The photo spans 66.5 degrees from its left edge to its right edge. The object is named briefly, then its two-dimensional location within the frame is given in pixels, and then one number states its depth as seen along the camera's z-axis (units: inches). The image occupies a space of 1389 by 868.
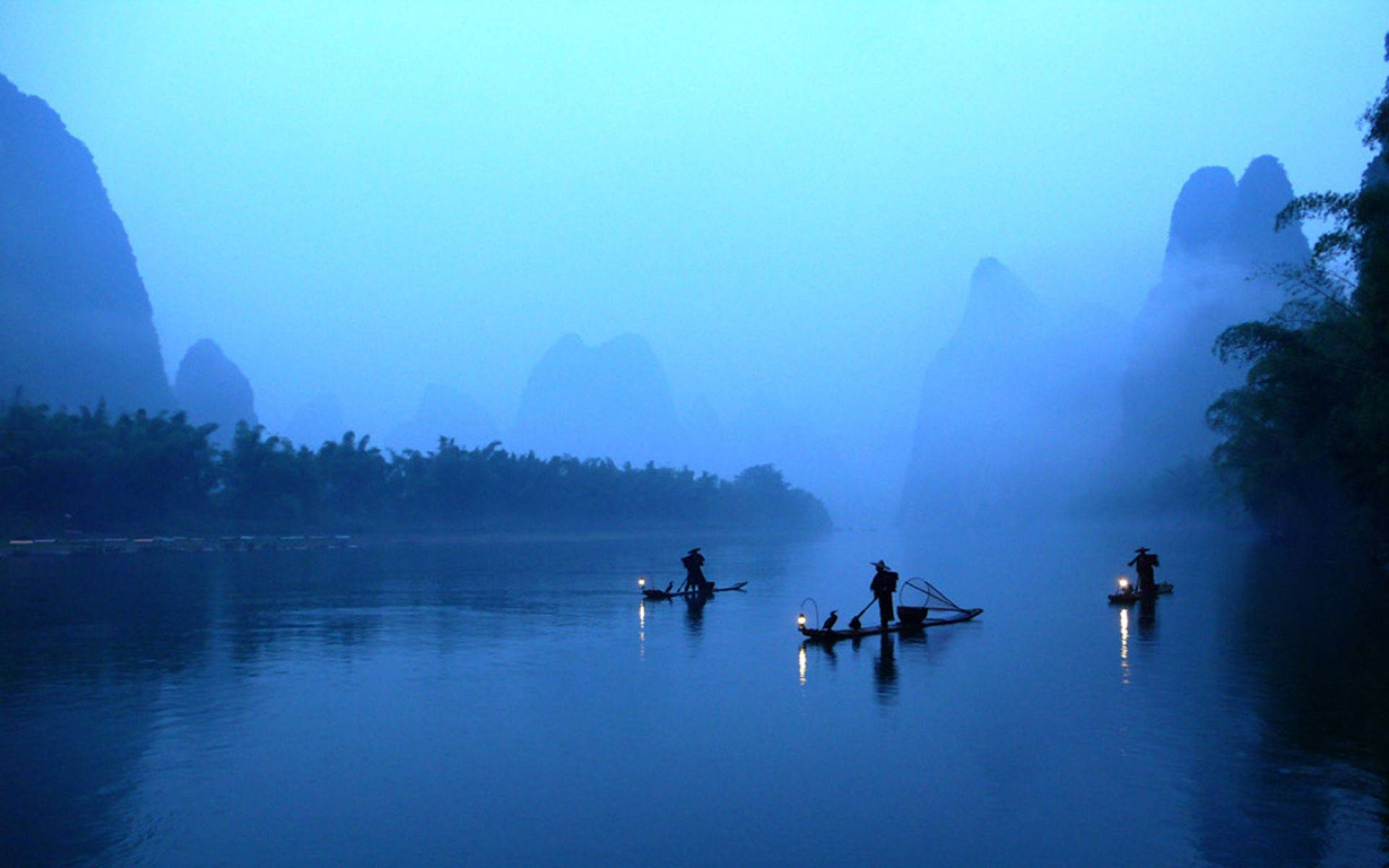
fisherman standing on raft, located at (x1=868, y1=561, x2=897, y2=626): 936.9
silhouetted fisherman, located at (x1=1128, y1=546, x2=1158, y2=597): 1199.3
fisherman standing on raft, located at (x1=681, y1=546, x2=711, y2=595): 1365.7
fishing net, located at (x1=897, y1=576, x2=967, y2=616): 1081.3
